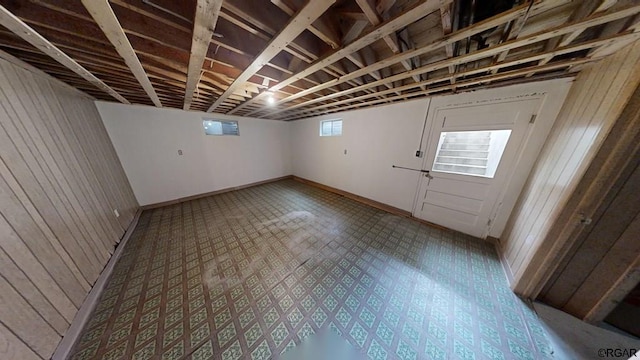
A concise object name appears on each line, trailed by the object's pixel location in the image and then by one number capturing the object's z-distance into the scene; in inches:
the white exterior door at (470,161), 85.1
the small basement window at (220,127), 162.7
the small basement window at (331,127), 164.7
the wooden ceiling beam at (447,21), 37.7
